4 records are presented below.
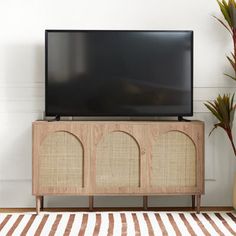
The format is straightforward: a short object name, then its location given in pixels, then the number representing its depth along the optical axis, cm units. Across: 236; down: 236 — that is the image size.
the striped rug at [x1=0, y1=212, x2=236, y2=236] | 305
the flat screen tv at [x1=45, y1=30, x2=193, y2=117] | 359
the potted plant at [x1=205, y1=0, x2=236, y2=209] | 358
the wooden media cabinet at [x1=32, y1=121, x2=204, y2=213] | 347
